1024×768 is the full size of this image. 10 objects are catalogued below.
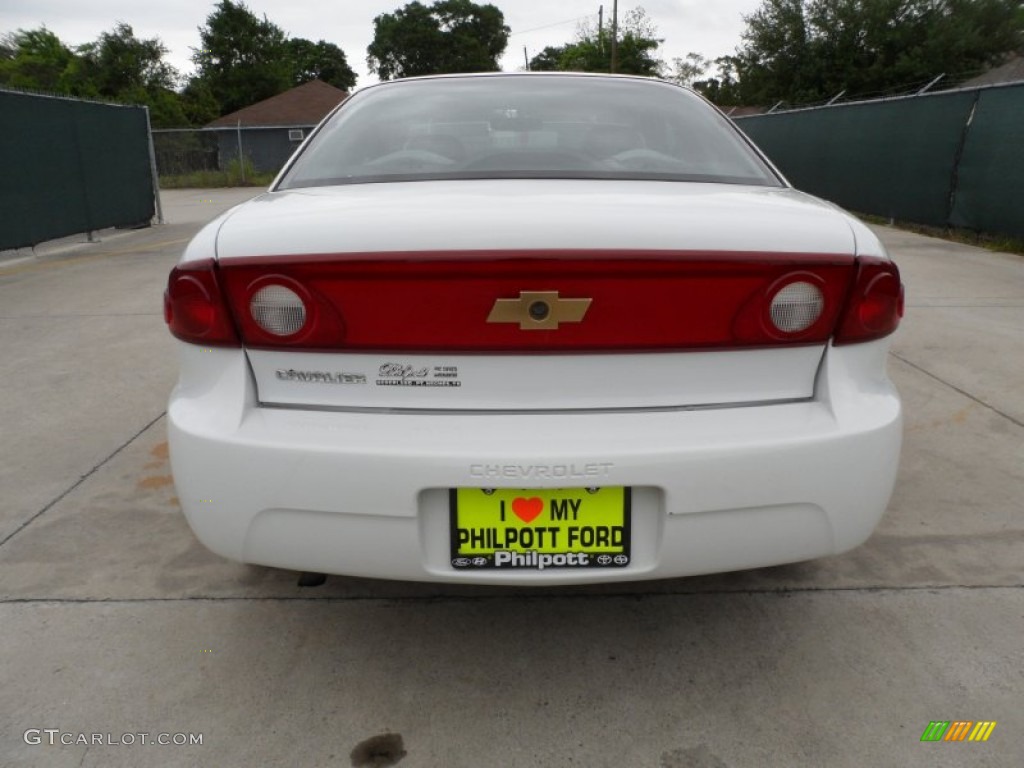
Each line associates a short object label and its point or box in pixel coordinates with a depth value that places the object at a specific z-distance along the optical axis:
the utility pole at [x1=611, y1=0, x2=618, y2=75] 40.54
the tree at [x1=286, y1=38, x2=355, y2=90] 71.50
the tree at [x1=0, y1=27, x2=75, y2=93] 49.38
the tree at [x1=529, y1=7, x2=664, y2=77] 54.34
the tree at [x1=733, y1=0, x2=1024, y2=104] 32.94
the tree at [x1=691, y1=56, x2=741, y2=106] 42.26
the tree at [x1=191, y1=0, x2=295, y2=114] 53.09
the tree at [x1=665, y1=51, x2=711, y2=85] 72.72
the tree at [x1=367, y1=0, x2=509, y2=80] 68.19
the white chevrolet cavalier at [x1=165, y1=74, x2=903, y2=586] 1.72
